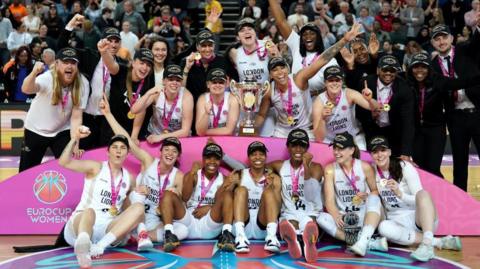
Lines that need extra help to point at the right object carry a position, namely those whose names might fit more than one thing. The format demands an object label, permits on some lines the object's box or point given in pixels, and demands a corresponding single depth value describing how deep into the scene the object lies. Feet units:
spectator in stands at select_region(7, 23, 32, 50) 57.47
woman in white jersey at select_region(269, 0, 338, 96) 30.99
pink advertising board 29.81
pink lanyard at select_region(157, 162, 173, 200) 28.56
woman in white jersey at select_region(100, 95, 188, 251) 28.09
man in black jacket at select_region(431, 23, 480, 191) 31.40
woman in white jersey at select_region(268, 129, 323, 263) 28.14
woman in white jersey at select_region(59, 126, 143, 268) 26.61
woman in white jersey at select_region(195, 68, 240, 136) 29.68
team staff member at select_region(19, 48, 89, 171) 29.12
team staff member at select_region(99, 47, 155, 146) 30.12
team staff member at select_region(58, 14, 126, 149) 30.58
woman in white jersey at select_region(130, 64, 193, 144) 29.45
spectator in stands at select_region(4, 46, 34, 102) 50.70
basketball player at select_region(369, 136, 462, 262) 27.20
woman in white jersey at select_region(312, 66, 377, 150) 29.43
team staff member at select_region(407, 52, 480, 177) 30.42
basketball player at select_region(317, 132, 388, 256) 27.78
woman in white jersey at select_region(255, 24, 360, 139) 29.91
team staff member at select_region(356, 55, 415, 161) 29.63
